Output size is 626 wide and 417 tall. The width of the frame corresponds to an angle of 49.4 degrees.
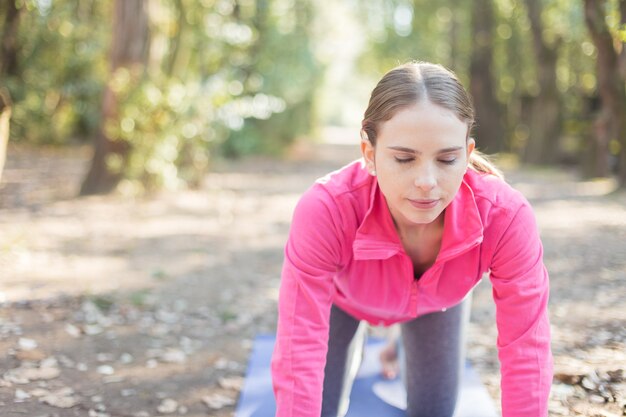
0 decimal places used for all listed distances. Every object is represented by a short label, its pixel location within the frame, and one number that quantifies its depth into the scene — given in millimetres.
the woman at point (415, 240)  1868
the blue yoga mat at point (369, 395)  2814
